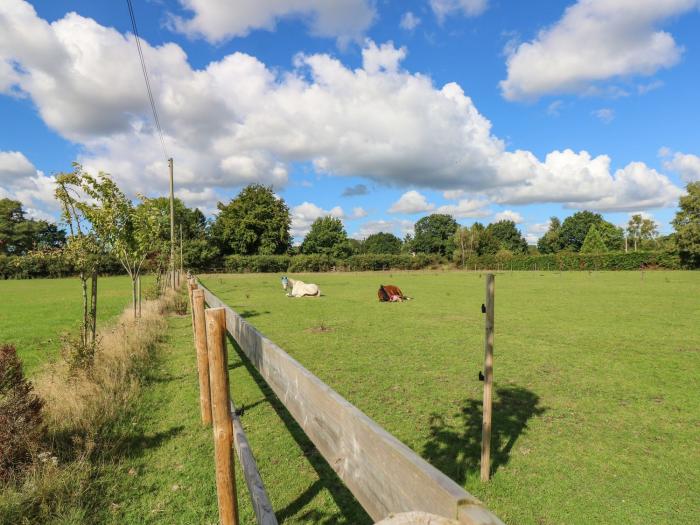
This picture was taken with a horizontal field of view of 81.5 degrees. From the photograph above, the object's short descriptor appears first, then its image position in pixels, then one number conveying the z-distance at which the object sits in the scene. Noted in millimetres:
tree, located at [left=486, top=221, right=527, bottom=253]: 105188
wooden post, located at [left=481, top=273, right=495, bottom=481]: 3691
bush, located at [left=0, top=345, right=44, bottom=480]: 3414
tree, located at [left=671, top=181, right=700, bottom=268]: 50469
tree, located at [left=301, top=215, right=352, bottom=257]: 81688
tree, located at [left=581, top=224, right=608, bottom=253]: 81438
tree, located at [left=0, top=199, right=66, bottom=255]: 67625
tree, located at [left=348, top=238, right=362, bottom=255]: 135150
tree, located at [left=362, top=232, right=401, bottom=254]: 121500
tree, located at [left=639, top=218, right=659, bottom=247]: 91250
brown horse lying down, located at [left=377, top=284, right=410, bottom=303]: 19359
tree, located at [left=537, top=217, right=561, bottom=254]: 102312
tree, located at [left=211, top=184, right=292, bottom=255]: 70312
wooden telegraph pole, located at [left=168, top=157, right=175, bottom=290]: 20342
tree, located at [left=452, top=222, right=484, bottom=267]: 80425
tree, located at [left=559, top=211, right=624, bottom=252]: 95312
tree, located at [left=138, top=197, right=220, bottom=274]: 56500
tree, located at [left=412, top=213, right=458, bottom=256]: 101125
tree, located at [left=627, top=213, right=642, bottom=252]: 92500
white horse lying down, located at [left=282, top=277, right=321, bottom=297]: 22688
